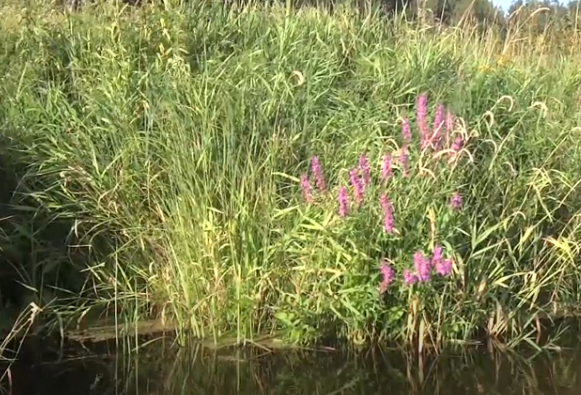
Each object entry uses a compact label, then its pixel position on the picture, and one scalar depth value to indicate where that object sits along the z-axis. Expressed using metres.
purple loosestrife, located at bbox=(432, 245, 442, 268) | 3.86
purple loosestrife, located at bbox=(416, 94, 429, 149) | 4.07
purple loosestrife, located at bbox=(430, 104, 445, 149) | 4.08
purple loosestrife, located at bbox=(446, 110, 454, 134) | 4.08
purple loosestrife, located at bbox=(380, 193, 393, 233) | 3.89
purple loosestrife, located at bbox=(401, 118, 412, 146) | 4.13
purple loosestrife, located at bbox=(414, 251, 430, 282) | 3.85
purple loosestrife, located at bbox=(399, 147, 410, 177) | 4.05
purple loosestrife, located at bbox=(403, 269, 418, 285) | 3.89
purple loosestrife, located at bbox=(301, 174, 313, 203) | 4.13
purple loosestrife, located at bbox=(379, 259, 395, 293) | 3.89
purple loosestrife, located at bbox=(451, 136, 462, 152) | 4.05
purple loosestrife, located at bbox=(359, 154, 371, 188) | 4.02
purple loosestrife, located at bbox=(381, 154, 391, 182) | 3.93
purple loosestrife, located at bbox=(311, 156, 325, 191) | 4.12
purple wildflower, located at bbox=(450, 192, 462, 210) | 4.00
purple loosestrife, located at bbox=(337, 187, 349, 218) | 3.96
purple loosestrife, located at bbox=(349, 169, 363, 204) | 3.97
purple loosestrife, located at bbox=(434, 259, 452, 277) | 3.86
